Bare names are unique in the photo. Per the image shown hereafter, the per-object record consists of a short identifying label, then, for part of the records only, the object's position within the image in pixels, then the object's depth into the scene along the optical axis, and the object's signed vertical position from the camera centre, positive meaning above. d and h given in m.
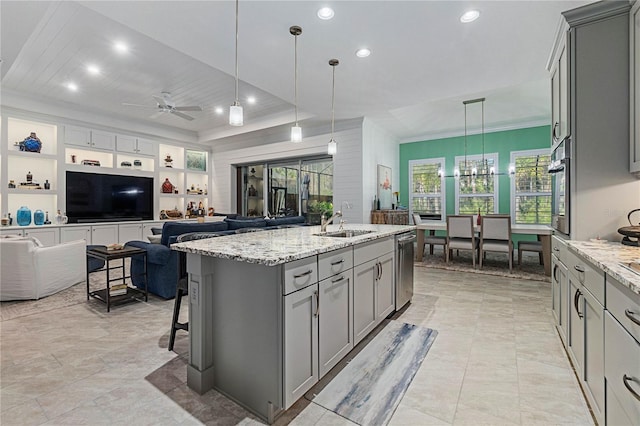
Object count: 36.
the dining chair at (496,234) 4.93 -0.41
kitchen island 1.61 -0.64
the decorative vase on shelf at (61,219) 5.69 -0.15
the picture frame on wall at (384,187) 6.60 +0.55
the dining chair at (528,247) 4.92 -0.62
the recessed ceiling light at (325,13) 2.56 +1.77
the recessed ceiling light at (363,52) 3.26 +1.79
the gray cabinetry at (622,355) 1.13 -0.61
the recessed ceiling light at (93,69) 4.24 +2.10
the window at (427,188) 7.49 +0.58
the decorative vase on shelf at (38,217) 5.51 -0.11
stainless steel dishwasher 3.17 -0.65
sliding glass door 6.79 +0.57
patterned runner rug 1.73 -1.17
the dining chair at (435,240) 5.74 -0.60
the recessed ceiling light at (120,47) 3.61 +2.07
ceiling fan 4.91 +1.79
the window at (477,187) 6.87 +0.57
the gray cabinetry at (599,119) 2.16 +0.69
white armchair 3.51 -0.71
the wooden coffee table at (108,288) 3.38 -0.89
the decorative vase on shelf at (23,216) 5.31 -0.09
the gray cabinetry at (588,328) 1.50 -0.69
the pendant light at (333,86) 3.52 +1.80
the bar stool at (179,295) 2.41 -0.70
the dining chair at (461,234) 5.24 -0.44
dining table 4.67 -0.36
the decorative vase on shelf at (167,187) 7.60 +0.63
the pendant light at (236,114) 2.35 +0.78
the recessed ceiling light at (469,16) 2.59 +1.76
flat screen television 6.06 +0.31
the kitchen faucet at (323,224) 3.02 -0.14
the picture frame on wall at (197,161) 8.27 +1.45
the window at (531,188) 6.35 +0.51
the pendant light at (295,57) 2.82 +1.75
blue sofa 3.57 -0.62
